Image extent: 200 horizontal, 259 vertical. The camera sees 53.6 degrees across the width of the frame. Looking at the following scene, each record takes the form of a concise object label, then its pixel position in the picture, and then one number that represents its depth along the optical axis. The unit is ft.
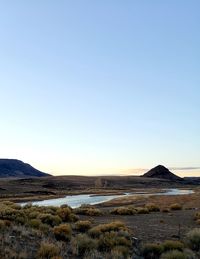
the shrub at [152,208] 64.14
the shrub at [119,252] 24.79
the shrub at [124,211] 57.45
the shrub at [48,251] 22.27
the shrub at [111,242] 27.78
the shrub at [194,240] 30.13
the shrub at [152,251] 27.42
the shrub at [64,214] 44.46
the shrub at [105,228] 33.18
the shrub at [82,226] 36.91
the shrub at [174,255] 24.88
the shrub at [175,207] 67.08
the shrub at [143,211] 59.61
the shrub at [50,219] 38.74
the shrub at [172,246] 28.15
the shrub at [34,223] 33.27
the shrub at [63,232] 30.24
